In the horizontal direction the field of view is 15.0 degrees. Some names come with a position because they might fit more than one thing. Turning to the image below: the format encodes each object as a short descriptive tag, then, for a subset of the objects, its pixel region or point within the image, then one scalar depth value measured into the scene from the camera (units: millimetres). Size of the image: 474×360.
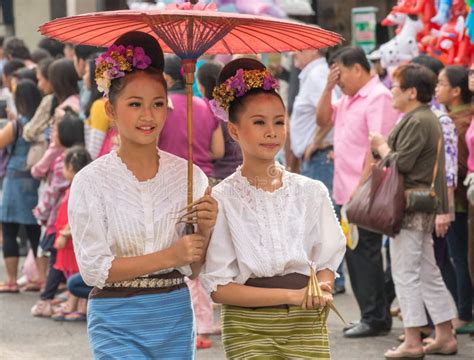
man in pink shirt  12707
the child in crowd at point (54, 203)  14451
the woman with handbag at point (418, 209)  11265
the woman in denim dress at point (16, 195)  15898
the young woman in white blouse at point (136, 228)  6881
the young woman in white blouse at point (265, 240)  6958
